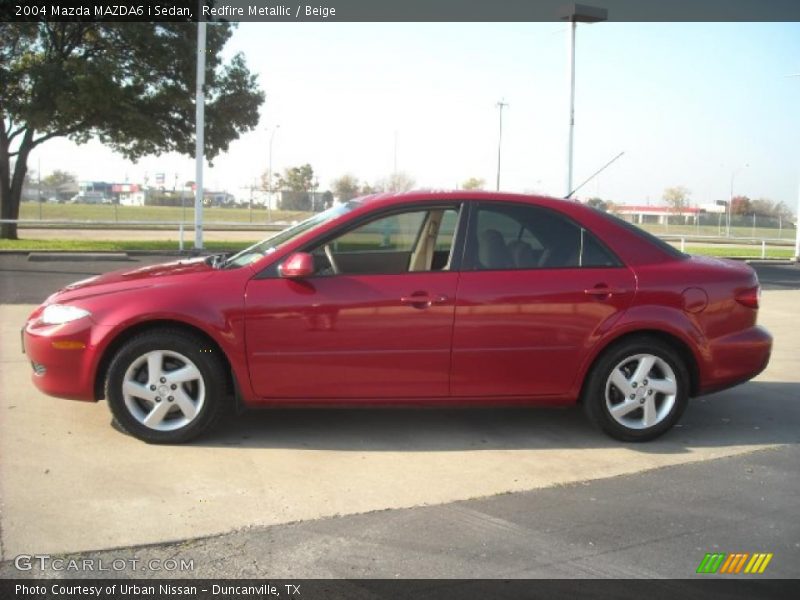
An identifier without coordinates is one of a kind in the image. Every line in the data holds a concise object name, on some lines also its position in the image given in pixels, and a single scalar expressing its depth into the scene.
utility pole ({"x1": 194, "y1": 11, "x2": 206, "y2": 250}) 15.35
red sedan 4.43
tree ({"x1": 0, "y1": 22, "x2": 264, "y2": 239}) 19.20
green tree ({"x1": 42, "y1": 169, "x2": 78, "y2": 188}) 94.88
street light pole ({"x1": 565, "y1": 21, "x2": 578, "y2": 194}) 19.19
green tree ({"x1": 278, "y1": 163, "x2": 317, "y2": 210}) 33.16
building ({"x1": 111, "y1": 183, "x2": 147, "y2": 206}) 60.98
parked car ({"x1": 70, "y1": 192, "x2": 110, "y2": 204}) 67.25
